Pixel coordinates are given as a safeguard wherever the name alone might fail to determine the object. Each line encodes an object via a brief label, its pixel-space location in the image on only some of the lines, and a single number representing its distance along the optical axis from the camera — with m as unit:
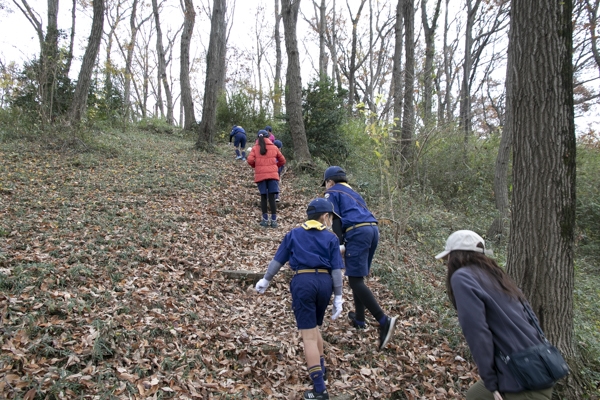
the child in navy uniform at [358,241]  4.38
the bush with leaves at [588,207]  10.98
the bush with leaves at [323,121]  12.70
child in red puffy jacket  7.93
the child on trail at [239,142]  13.14
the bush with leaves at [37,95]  10.79
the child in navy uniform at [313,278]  3.52
